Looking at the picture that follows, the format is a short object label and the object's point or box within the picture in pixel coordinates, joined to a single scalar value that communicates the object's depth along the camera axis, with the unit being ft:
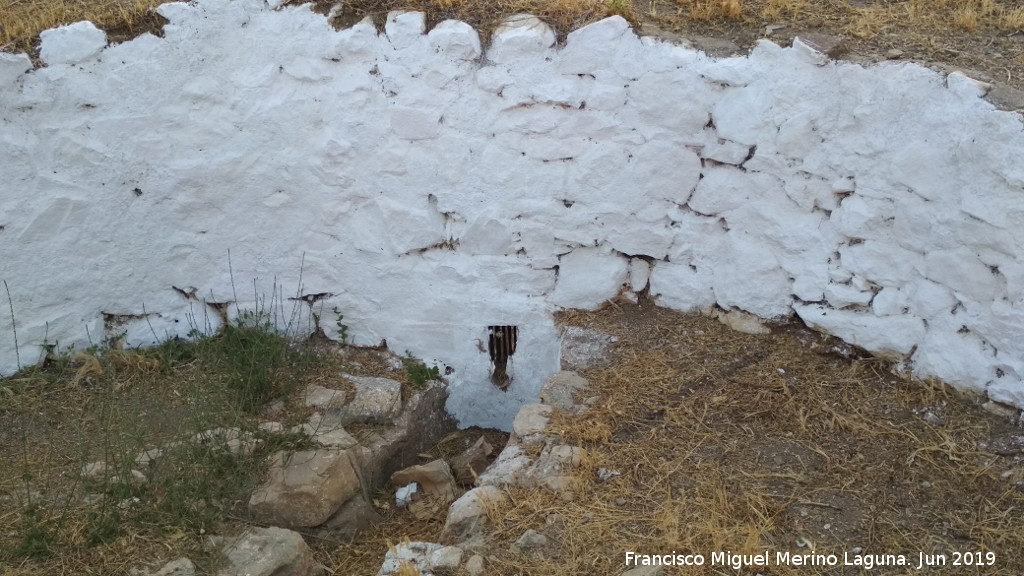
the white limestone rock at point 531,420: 12.51
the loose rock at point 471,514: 11.05
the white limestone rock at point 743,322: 14.03
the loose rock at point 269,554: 10.80
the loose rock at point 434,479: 13.35
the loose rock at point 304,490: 11.95
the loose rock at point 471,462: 14.05
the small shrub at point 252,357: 14.12
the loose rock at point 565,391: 13.00
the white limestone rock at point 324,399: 14.30
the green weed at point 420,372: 15.34
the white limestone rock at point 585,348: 13.99
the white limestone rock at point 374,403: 14.28
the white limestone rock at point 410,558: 10.44
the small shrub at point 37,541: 10.68
